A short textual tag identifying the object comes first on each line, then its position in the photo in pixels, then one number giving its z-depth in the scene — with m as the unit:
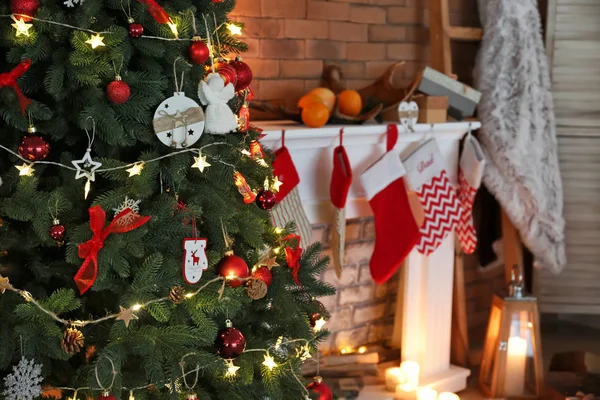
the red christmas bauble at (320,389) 1.77
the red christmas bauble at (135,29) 1.37
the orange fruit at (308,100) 2.35
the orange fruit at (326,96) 2.41
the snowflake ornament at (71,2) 1.34
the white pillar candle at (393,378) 2.71
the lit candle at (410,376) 2.71
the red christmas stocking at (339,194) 2.33
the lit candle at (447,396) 2.49
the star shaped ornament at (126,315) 1.36
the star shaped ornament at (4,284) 1.33
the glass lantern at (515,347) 2.71
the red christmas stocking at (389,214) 2.46
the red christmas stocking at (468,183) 2.73
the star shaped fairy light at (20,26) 1.31
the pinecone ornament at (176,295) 1.42
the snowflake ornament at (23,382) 1.33
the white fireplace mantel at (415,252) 2.40
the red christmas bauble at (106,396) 1.32
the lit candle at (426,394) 2.58
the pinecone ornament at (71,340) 1.35
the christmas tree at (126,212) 1.34
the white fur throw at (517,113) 2.87
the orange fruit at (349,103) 2.46
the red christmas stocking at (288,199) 2.19
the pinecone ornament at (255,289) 1.51
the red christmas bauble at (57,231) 1.34
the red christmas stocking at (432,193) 2.59
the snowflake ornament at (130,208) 1.36
